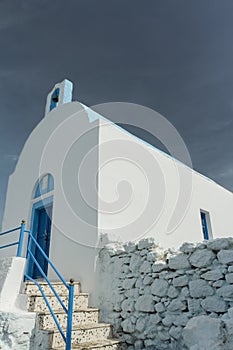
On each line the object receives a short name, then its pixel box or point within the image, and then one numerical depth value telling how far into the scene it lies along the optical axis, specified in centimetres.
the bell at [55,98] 825
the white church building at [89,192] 529
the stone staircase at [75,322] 344
